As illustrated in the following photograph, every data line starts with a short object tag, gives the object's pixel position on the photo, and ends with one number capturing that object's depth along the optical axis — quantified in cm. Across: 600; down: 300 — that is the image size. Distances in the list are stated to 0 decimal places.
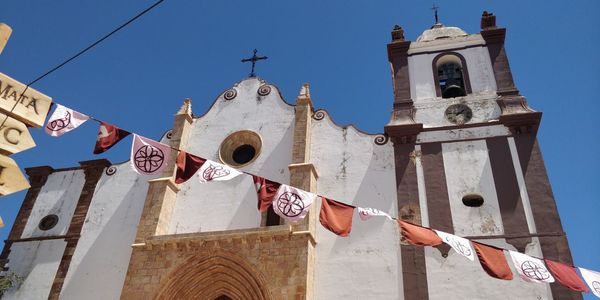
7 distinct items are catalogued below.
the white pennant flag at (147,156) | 1051
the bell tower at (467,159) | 1196
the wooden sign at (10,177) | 472
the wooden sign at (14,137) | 486
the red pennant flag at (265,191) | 1068
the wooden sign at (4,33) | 505
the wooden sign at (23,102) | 496
